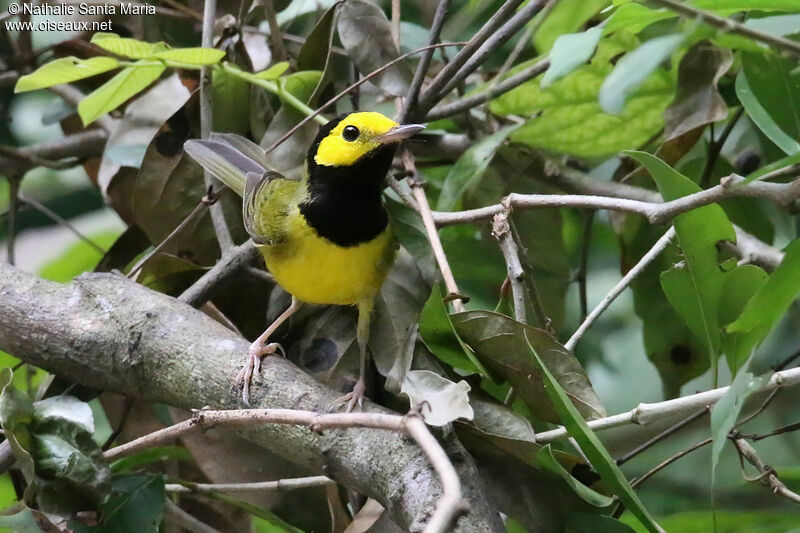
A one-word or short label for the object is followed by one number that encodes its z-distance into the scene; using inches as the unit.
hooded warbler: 134.8
